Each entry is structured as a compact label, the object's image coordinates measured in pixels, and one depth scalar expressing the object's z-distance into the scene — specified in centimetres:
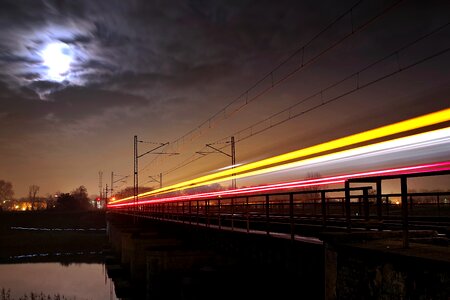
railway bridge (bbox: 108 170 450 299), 648
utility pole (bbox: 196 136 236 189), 3696
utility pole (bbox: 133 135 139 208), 4303
